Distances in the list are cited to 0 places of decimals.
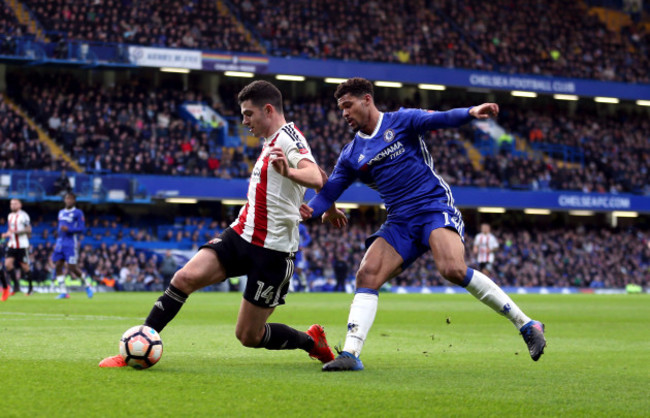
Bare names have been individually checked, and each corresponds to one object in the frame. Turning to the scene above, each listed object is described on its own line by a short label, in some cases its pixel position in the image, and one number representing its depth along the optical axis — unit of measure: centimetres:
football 1392
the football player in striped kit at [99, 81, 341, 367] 1448
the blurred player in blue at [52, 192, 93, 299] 4472
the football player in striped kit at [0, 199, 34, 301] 4334
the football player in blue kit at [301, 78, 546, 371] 1550
